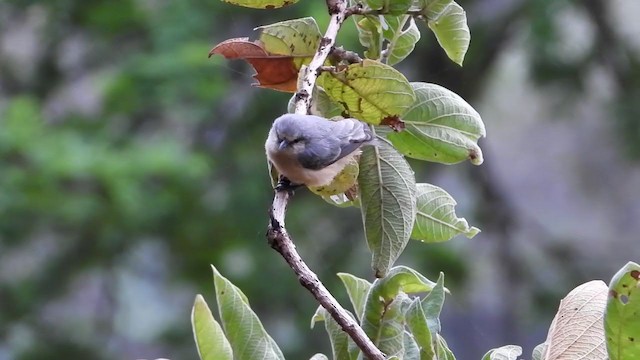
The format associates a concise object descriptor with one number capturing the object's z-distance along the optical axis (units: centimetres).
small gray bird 521
